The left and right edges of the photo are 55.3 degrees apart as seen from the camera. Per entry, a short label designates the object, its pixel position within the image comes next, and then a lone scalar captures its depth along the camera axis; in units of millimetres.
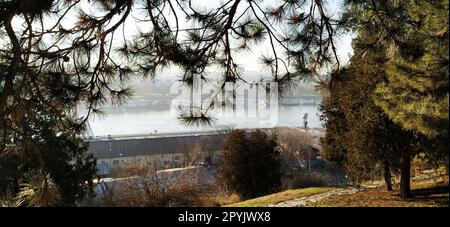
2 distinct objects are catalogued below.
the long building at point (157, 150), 19828
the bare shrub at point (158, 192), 10750
